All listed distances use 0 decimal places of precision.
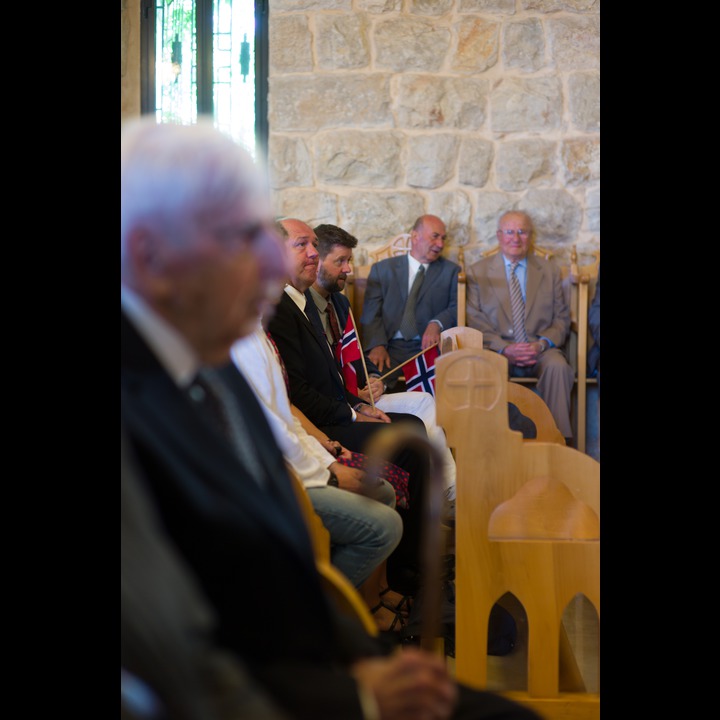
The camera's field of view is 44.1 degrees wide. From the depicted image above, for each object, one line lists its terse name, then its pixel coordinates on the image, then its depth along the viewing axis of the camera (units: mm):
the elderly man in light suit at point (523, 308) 4789
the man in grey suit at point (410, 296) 4891
